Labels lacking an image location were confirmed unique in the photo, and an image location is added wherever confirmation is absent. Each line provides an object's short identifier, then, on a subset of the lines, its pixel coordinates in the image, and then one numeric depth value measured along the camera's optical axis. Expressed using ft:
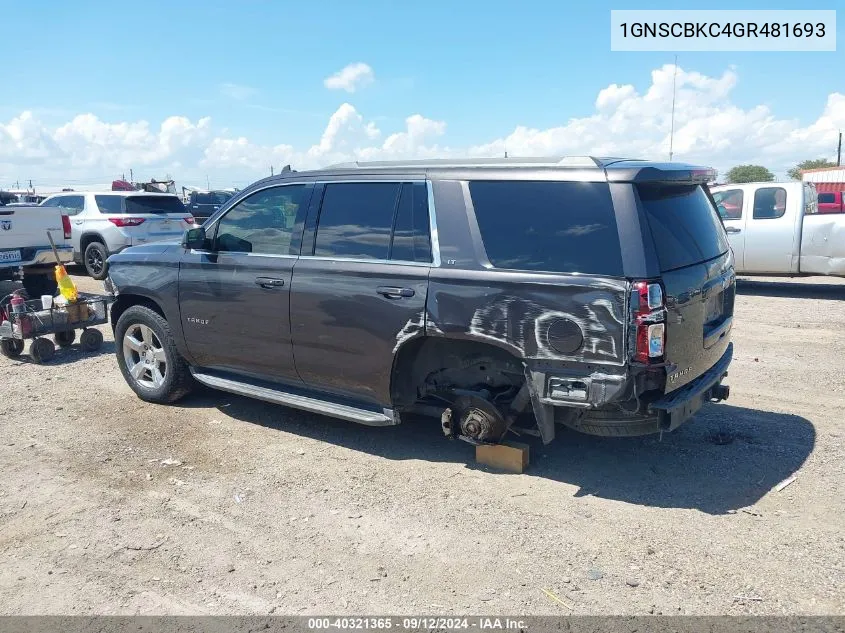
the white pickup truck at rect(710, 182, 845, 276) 36.55
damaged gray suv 12.56
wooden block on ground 15.05
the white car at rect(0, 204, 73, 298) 30.37
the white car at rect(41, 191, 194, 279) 45.03
